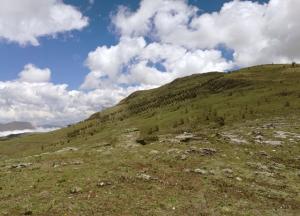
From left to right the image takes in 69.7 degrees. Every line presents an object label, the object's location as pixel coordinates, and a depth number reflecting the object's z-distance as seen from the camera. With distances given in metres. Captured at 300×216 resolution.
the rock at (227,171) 22.20
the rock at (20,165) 25.72
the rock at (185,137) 31.77
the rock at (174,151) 26.77
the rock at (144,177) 20.66
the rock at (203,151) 26.47
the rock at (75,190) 18.54
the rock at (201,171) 22.11
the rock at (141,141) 33.93
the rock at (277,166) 23.21
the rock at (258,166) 23.01
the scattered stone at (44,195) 17.97
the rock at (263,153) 26.01
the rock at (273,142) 28.89
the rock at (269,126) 35.34
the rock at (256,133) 32.16
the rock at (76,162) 25.00
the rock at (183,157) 25.24
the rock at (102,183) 19.46
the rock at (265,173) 21.75
